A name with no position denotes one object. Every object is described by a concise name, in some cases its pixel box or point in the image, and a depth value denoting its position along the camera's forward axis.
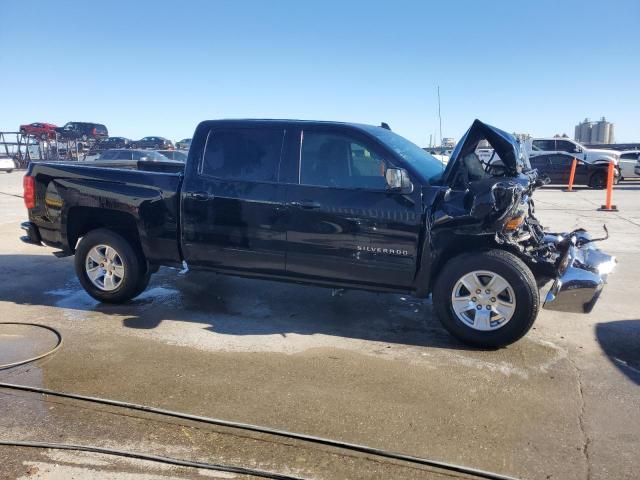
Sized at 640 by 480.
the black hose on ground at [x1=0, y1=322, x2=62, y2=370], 3.93
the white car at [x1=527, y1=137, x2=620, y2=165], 20.17
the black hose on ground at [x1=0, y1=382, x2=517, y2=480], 2.71
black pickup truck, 4.25
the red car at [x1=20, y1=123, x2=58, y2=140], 32.36
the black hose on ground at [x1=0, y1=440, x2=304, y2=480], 2.65
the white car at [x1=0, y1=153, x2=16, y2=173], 27.58
